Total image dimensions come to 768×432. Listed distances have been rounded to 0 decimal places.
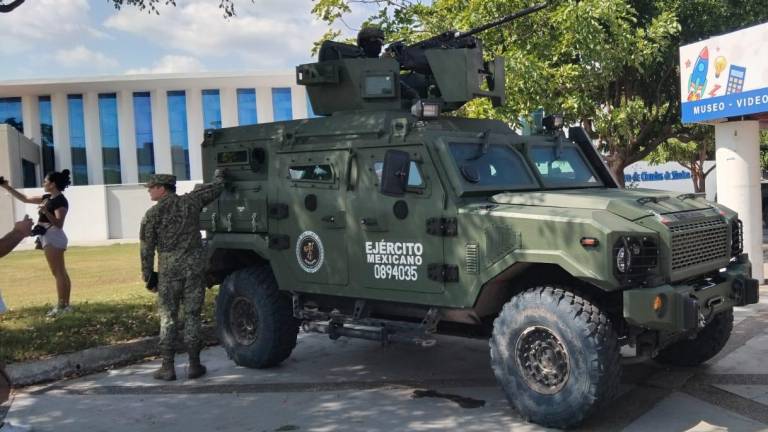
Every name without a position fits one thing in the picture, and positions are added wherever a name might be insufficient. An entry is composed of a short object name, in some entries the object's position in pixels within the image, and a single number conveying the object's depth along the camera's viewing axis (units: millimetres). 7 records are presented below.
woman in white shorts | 8102
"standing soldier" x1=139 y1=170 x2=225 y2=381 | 6184
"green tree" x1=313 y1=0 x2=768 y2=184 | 10453
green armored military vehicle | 4551
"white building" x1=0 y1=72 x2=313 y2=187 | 41406
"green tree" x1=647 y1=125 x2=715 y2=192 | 27766
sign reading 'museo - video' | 9461
